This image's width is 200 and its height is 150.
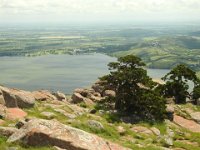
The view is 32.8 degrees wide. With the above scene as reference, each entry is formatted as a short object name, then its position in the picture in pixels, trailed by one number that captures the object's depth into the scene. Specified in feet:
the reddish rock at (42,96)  177.08
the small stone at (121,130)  132.26
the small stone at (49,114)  133.60
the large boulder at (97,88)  234.38
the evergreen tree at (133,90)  174.50
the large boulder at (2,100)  132.43
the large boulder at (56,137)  68.59
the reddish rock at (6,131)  79.30
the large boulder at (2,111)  113.59
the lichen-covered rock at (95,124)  119.10
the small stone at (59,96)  201.74
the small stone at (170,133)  147.06
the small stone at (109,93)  218.96
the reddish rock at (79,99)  194.59
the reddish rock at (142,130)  145.20
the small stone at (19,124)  96.07
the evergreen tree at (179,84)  240.53
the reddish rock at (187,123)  174.50
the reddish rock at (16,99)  138.21
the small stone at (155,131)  147.43
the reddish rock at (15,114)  118.43
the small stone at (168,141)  122.42
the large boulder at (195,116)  189.48
